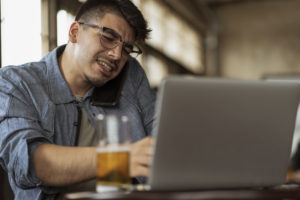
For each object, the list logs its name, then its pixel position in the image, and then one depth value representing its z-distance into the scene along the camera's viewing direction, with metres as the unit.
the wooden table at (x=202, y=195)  0.86
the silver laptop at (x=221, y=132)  0.94
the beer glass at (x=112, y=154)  1.00
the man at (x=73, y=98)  1.20
